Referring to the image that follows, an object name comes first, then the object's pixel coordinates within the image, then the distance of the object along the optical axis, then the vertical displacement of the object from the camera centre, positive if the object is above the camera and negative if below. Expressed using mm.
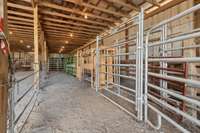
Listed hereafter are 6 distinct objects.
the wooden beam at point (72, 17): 3602 +1877
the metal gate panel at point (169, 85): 991 -348
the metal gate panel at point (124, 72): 1489 -220
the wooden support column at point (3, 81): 763 -138
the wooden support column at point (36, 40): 2817 +737
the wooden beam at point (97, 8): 3037 +1952
